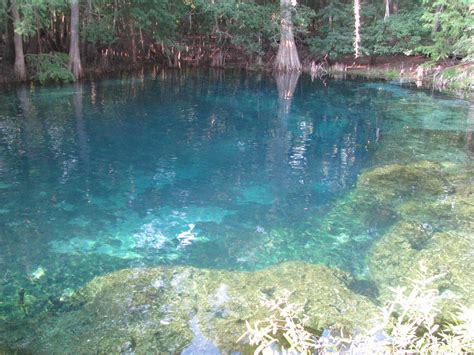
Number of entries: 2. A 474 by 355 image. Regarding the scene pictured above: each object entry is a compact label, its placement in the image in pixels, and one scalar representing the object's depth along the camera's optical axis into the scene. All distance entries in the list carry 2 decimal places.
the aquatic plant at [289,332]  2.15
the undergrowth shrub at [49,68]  18.55
